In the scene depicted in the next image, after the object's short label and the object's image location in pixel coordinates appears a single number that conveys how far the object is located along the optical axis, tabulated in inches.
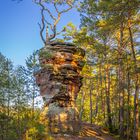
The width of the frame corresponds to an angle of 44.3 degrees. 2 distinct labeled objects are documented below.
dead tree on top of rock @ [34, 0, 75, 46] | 577.0
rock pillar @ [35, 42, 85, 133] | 484.1
